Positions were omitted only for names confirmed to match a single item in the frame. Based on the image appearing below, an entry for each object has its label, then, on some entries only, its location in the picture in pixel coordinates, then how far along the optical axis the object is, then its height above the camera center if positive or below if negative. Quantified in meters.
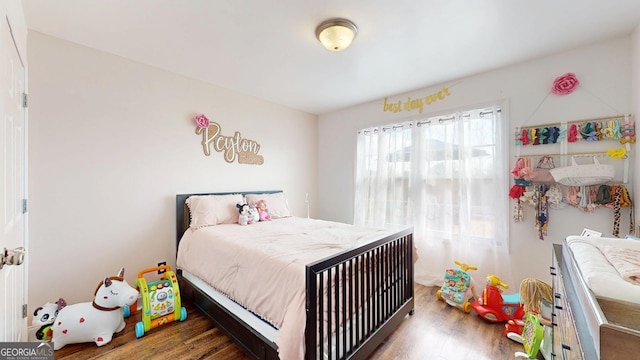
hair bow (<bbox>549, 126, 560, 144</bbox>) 2.19 +0.42
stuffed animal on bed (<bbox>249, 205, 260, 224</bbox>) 2.74 -0.39
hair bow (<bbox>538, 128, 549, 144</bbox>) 2.23 +0.42
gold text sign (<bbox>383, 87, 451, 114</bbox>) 2.88 +1.00
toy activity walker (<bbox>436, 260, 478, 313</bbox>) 2.34 -1.06
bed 1.32 -0.70
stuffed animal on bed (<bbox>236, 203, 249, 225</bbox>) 2.67 -0.36
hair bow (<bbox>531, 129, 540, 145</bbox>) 2.28 +0.41
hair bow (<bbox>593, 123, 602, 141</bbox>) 2.01 +0.41
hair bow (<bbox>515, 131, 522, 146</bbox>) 2.38 +0.41
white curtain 2.52 -0.09
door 1.14 -0.01
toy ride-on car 2.10 -1.09
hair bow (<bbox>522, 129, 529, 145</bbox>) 2.34 +0.42
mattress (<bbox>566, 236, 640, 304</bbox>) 0.61 -0.27
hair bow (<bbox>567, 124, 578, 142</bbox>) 2.12 +0.41
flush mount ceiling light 1.78 +1.11
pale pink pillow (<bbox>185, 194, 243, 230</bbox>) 2.52 -0.31
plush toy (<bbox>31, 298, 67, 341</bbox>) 1.80 -1.03
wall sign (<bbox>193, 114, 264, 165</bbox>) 2.87 +0.48
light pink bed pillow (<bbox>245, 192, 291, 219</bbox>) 3.09 -0.28
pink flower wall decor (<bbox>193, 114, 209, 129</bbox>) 2.79 +0.70
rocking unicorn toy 1.75 -1.00
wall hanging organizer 1.93 +0.09
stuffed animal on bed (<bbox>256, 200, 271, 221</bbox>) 2.93 -0.36
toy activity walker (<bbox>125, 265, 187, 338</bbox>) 1.95 -1.01
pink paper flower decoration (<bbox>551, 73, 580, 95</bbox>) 2.12 +0.85
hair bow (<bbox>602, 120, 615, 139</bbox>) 1.95 +0.40
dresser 0.50 -0.35
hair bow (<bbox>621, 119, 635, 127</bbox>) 1.89 +0.45
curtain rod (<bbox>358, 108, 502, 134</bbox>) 2.59 +0.72
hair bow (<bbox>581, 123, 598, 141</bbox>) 2.04 +0.40
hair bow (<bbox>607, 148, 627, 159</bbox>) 1.92 +0.22
